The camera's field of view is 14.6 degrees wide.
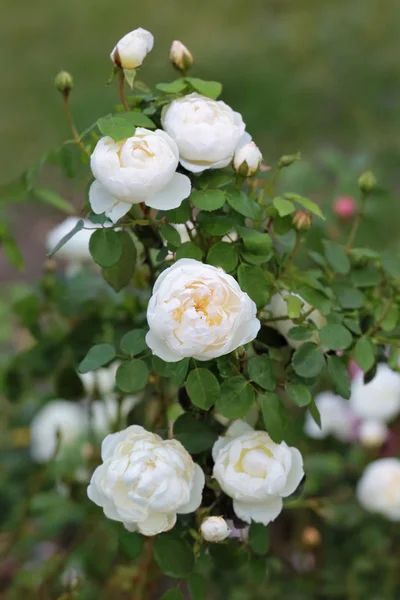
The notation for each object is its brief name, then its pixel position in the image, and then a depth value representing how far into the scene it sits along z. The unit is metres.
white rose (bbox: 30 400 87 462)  1.83
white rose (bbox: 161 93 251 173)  1.10
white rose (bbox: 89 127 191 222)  1.07
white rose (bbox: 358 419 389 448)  1.65
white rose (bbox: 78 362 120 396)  1.61
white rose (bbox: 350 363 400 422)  1.60
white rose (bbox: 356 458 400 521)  1.54
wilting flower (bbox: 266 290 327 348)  1.18
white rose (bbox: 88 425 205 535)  1.07
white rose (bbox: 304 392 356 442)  1.67
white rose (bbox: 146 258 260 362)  1.03
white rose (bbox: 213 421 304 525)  1.09
